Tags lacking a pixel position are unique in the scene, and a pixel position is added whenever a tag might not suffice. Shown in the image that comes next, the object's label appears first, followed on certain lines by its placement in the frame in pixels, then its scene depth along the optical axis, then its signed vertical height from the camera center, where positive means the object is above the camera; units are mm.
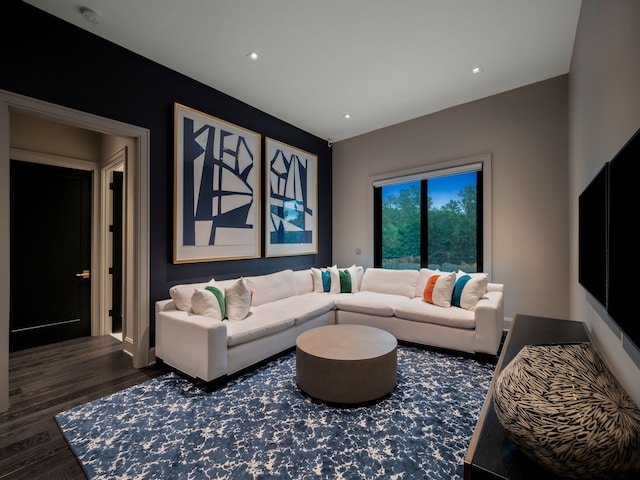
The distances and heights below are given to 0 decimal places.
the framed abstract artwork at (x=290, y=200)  4359 +646
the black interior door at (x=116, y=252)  4055 -162
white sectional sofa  2635 -819
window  4193 +341
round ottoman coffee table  2254 -1026
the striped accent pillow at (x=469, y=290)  3359 -586
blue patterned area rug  1653 -1288
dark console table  896 -712
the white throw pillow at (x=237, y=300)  3031 -635
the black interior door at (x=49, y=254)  3432 -175
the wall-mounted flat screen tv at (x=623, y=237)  991 +12
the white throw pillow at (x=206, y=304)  2820 -620
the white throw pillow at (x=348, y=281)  4488 -632
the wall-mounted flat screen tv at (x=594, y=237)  1489 +18
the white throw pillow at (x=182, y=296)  2969 -567
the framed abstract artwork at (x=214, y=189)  3291 +636
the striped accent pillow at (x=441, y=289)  3518 -604
